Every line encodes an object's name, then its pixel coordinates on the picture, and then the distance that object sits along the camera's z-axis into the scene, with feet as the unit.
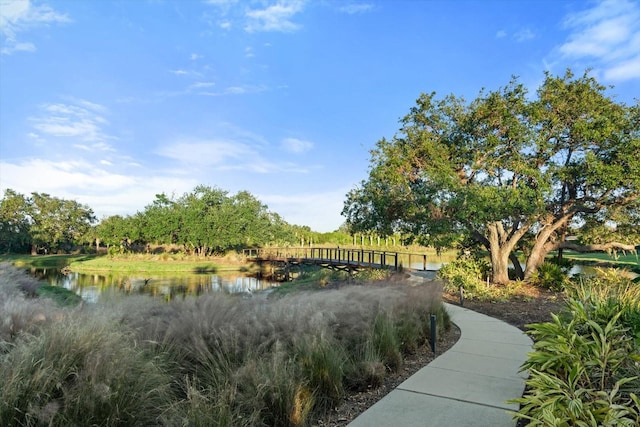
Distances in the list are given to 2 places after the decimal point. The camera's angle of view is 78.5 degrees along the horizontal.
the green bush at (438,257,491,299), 39.14
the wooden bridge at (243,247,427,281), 78.59
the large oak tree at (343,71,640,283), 40.40
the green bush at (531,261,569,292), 43.32
